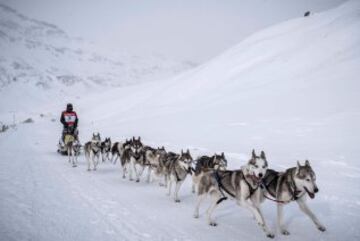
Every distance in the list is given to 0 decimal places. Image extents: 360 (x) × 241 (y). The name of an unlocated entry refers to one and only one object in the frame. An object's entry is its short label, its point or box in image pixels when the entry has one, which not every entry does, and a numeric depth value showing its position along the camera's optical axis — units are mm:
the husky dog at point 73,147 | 12733
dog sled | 13898
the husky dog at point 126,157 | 10867
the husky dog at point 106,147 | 13109
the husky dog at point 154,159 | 9867
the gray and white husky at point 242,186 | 5809
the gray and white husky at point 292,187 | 5455
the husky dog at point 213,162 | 8616
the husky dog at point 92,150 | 11922
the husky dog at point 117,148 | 12498
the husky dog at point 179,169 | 8172
